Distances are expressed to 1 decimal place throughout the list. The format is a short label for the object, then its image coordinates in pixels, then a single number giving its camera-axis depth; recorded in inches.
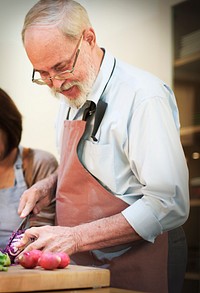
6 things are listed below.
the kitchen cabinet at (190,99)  58.7
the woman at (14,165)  61.0
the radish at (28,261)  50.1
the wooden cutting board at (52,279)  46.1
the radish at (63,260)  49.6
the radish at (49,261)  48.8
